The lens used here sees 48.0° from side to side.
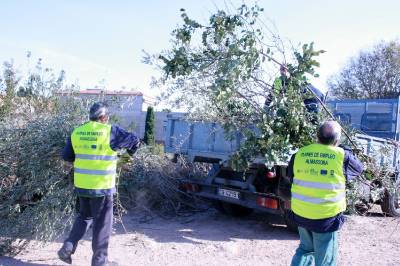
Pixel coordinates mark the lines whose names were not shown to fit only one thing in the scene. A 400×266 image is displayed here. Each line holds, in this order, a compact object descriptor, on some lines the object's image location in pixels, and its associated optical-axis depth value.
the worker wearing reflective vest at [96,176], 4.64
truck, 6.38
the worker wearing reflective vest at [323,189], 3.90
